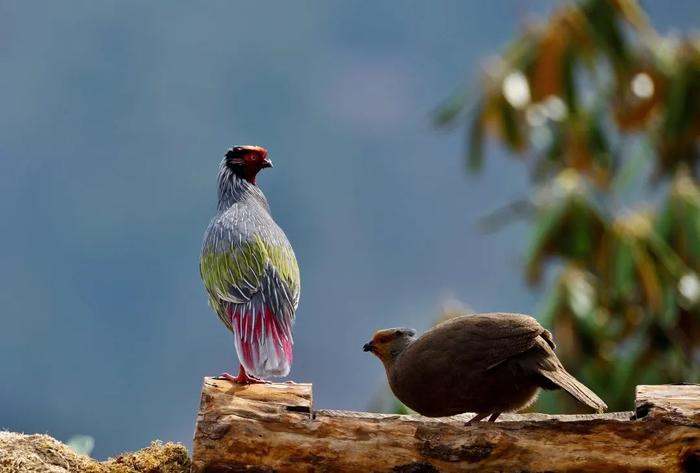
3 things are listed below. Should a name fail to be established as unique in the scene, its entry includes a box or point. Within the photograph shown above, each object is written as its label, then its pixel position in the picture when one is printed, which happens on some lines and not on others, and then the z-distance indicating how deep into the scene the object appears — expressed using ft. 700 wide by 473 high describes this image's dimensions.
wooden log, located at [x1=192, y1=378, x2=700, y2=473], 34.45
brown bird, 35.99
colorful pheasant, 37.01
